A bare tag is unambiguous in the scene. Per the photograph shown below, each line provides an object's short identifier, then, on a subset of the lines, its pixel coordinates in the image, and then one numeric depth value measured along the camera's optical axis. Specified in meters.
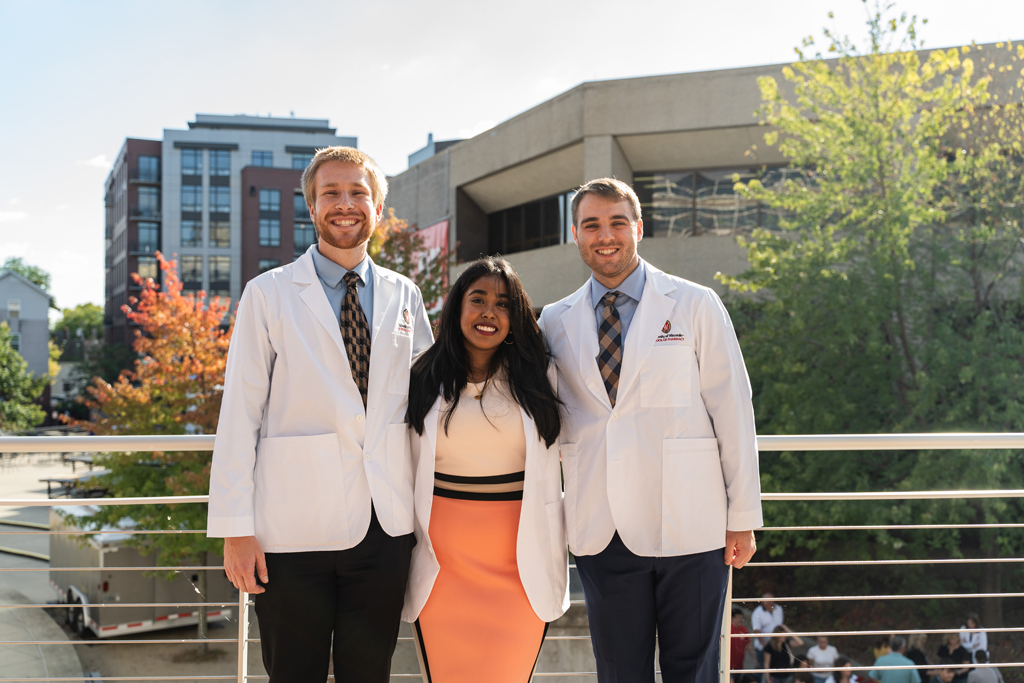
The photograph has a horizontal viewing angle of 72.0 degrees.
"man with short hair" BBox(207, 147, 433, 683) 2.22
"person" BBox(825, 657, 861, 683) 8.05
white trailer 12.40
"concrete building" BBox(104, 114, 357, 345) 55.88
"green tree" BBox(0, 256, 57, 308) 89.62
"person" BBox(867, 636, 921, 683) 7.47
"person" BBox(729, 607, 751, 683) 6.97
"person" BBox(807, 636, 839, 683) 8.63
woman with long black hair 2.45
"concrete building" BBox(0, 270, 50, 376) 53.72
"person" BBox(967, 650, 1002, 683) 7.33
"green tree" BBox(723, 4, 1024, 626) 10.95
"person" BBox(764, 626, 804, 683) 8.65
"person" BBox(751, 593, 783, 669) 9.07
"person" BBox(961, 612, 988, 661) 8.34
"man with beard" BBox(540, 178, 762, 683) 2.36
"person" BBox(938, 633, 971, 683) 7.74
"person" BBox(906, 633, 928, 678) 8.91
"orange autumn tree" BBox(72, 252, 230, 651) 11.09
